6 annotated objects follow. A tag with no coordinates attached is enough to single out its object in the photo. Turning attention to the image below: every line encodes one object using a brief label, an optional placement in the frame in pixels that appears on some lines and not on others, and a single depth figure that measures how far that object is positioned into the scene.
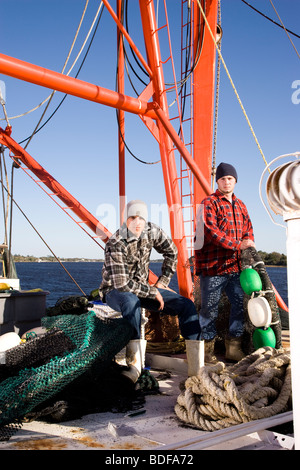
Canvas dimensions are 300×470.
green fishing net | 2.48
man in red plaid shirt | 4.09
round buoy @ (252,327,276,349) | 3.73
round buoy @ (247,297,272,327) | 3.74
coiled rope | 2.45
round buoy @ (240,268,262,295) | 3.88
